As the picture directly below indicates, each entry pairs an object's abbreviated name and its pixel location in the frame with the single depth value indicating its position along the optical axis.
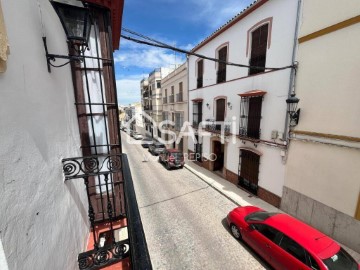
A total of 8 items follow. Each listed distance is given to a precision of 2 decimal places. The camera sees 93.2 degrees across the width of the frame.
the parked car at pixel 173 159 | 12.62
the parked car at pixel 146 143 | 21.14
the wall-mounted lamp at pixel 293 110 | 5.98
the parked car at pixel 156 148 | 17.20
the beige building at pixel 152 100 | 22.80
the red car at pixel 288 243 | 3.78
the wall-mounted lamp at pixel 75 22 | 2.44
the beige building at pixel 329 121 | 4.89
